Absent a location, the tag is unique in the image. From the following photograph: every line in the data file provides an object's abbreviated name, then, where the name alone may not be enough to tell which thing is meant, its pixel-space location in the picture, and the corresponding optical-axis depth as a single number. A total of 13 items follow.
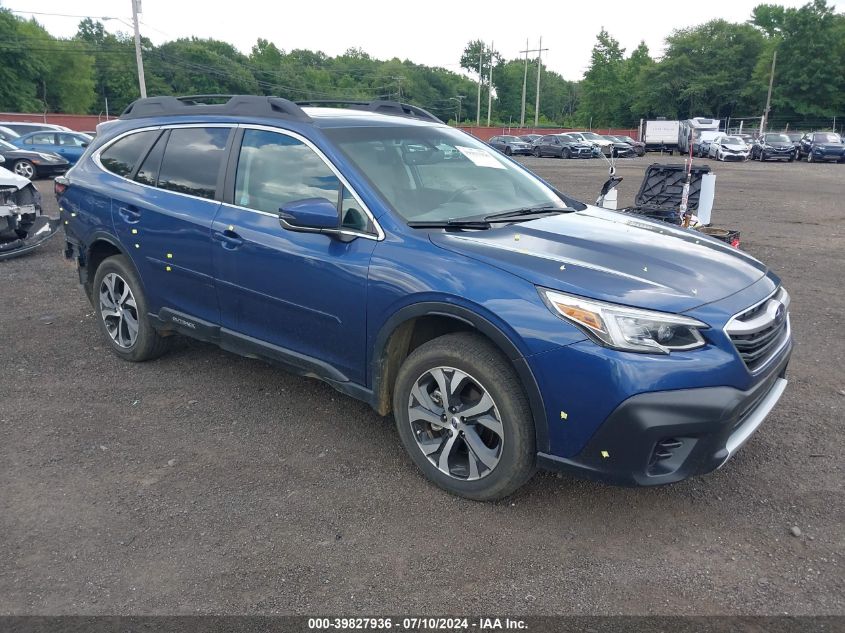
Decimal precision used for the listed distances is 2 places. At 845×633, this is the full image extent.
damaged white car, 8.54
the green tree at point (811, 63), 65.62
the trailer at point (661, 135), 44.97
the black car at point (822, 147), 33.66
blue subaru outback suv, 2.87
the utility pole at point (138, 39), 33.53
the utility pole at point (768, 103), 59.56
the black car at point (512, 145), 40.85
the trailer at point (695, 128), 42.47
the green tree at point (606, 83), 87.62
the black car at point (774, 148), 34.84
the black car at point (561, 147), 38.41
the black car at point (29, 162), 18.95
